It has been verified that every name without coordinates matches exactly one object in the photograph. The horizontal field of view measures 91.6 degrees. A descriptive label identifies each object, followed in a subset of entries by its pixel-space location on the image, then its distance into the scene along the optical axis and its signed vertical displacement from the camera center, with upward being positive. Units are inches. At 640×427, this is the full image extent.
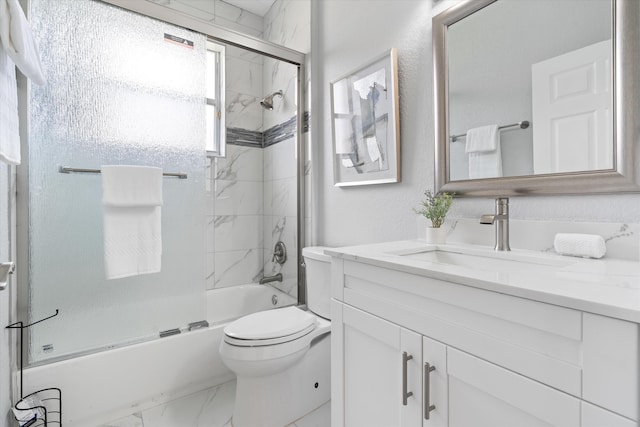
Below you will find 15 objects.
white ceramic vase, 47.6 -4.2
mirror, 33.9 +14.5
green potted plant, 47.6 -1.2
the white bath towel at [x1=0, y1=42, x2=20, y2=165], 35.6 +12.1
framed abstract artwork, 59.7 +18.1
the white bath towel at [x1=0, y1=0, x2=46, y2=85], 34.8 +20.6
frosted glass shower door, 55.0 +11.0
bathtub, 53.7 -31.3
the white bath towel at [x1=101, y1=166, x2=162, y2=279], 58.4 -1.5
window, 98.0 +34.7
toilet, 54.6 -27.8
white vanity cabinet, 20.0 -12.6
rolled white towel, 33.9 -4.3
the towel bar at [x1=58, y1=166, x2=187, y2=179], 56.3 +7.9
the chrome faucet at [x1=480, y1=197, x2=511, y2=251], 40.8 -1.7
